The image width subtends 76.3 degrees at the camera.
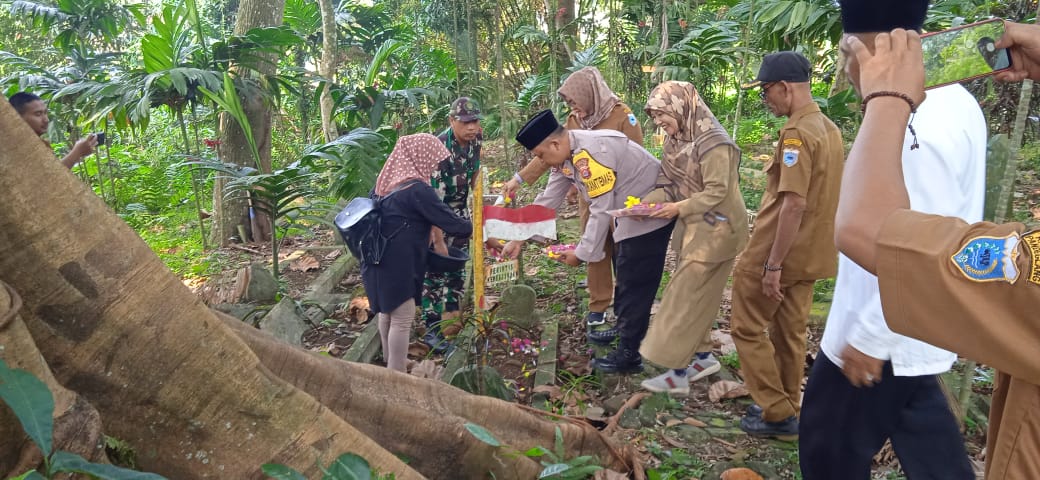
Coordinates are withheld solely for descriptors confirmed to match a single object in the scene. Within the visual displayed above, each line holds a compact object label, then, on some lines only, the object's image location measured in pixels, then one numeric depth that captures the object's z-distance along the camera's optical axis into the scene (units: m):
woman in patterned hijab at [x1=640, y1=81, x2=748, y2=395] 3.56
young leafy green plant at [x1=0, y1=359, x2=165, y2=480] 1.09
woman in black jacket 3.83
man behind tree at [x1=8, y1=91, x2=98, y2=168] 4.41
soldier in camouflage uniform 4.77
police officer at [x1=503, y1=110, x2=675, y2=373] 3.89
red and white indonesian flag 4.03
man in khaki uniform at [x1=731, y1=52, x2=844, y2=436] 3.00
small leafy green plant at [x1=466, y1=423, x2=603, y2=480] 1.94
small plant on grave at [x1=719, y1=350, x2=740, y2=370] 4.25
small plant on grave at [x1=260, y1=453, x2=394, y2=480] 1.48
